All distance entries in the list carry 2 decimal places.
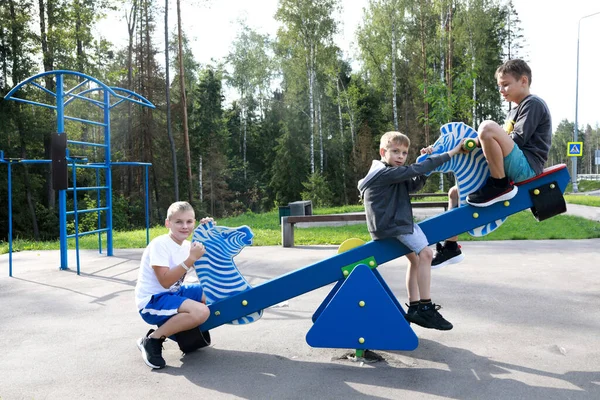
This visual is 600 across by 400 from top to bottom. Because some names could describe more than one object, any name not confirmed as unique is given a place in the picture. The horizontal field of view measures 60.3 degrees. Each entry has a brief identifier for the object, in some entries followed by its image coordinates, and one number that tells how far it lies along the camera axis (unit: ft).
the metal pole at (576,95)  77.97
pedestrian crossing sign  64.64
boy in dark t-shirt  9.89
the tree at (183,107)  69.15
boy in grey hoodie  10.27
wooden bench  27.58
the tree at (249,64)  111.96
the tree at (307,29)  87.86
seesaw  10.03
